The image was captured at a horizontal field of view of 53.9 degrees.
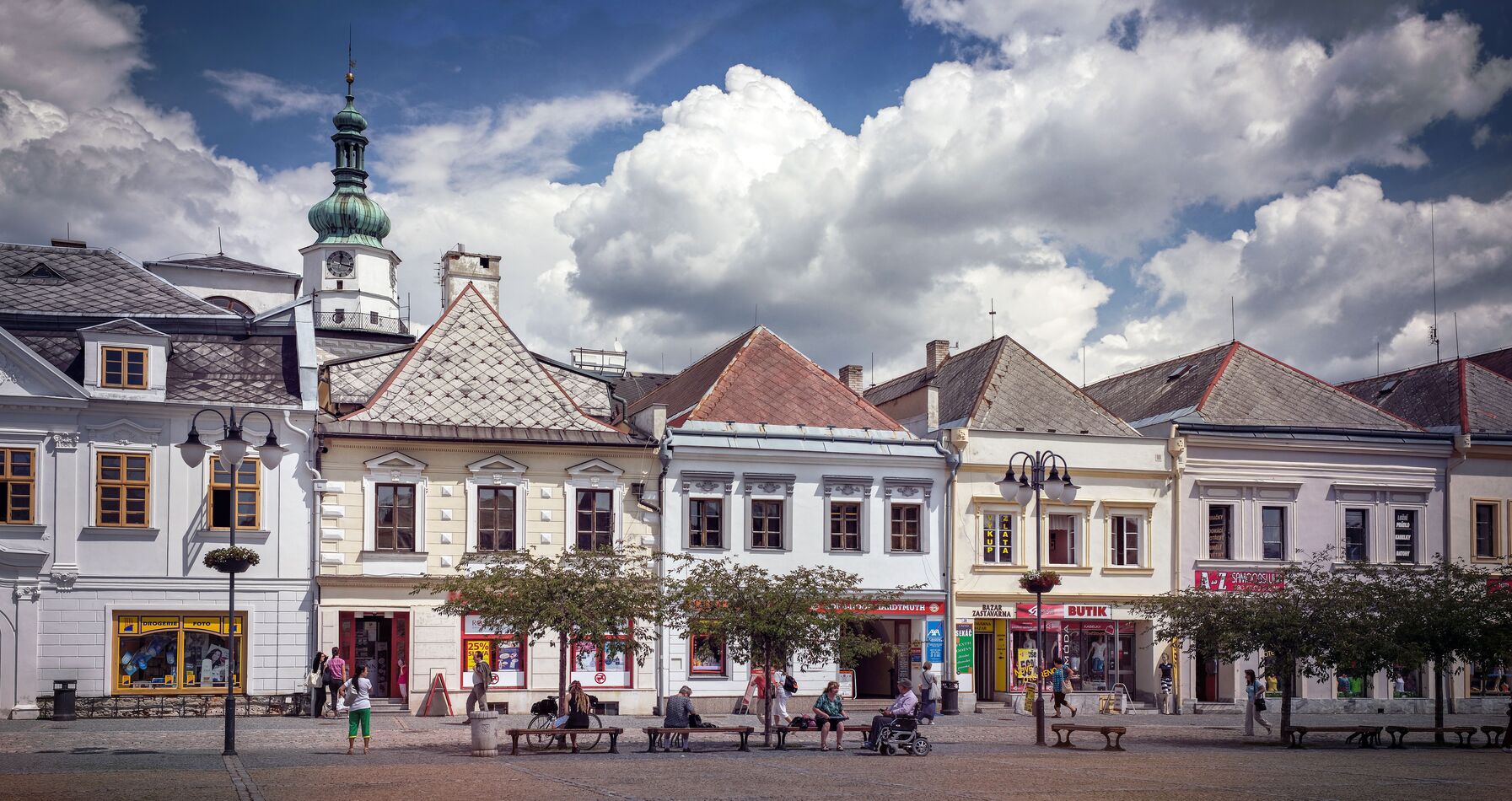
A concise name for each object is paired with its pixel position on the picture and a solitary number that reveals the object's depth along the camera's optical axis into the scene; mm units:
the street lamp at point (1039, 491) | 27828
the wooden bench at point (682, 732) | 25938
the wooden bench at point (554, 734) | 24922
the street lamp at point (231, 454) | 23828
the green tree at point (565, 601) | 28203
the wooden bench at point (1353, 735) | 29716
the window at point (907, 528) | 39781
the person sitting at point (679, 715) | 26656
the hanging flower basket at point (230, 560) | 25125
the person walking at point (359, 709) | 24484
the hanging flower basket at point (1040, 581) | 29073
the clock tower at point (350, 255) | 88062
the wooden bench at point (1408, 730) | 29625
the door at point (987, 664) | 40406
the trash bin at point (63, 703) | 31484
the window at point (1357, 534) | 43219
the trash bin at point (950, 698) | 37594
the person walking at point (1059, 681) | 36525
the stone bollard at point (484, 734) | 24500
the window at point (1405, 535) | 43562
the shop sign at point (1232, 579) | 41719
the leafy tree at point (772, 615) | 27609
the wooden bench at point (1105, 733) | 27219
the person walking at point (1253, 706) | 31859
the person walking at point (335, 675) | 32406
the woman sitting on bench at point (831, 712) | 27203
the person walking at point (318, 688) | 32500
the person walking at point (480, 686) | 30297
